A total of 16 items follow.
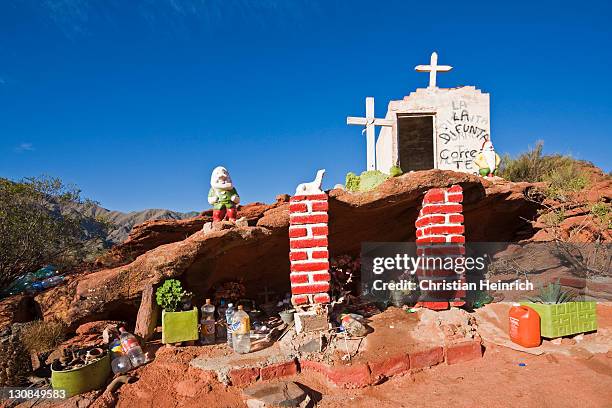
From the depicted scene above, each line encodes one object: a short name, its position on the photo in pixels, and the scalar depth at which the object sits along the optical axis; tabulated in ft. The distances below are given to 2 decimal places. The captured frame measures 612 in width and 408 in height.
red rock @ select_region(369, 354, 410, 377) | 12.05
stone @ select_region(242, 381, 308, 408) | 10.21
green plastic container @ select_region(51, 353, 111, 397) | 11.03
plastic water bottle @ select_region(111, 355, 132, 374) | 12.50
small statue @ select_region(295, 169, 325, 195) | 14.37
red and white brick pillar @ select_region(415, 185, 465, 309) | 15.92
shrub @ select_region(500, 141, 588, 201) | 29.97
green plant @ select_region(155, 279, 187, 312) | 14.46
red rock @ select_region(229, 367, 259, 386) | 11.60
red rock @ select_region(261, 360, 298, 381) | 11.93
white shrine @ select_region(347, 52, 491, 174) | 31.27
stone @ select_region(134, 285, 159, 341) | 14.52
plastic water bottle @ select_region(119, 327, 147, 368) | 12.87
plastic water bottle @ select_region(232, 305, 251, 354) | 13.30
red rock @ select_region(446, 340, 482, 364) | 13.30
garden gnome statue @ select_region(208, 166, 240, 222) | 15.11
